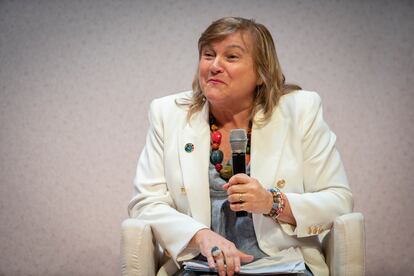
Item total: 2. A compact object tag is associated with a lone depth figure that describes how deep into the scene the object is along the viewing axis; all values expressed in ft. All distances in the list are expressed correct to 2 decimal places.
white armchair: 13.58
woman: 14.34
